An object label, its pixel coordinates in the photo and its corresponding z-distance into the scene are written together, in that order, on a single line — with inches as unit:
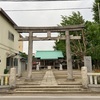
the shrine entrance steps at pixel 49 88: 255.9
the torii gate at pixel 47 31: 345.8
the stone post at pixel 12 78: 269.5
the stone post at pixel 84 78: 264.6
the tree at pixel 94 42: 470.1
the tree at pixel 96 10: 637.8
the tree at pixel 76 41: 647.4
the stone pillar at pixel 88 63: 336.3
